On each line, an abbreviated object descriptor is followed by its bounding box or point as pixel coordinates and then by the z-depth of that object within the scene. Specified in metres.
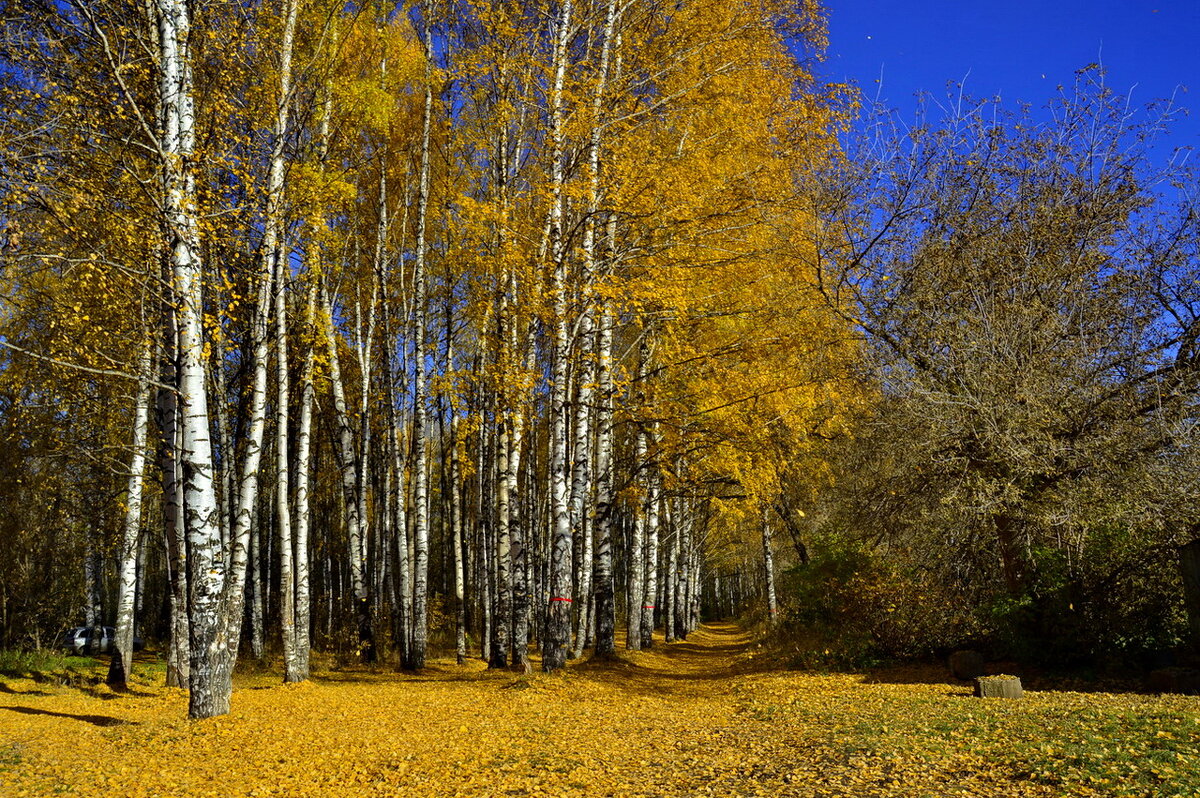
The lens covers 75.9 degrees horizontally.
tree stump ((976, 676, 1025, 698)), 8.92
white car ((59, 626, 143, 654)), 21.14
